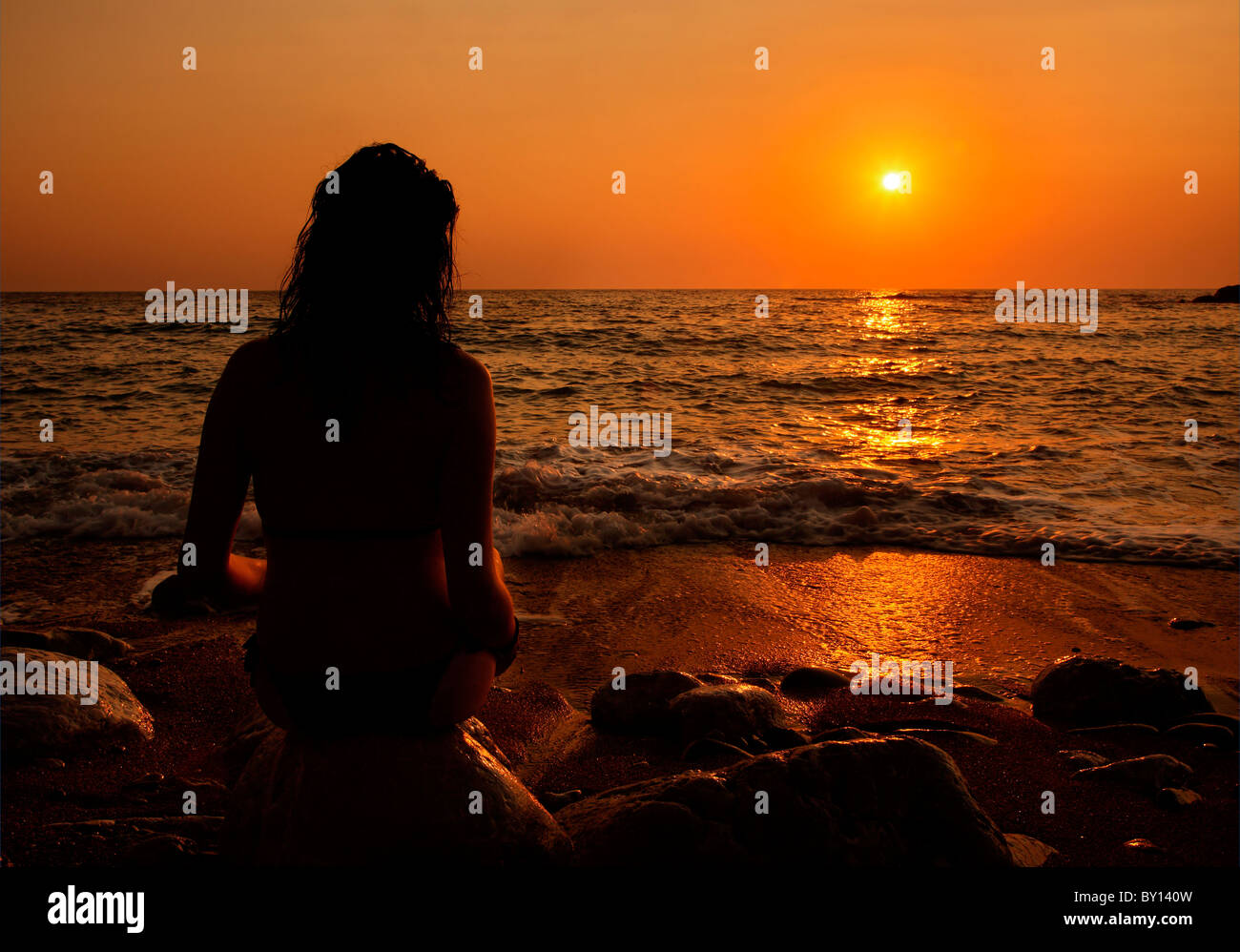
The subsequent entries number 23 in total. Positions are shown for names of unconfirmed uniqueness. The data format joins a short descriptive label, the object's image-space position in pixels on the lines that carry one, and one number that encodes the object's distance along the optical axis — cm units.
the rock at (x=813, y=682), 447
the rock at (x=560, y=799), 322
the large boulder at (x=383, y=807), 214
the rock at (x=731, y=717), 374
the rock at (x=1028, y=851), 282
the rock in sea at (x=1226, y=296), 5805
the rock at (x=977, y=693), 436
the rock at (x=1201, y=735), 377
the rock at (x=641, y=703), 390
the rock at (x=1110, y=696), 405
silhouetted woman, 180
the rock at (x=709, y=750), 362
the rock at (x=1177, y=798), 323
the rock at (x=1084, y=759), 361
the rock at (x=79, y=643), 456
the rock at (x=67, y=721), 341
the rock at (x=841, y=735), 364
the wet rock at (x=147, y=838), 265
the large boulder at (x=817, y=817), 247
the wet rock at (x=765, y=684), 450
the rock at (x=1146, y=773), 338
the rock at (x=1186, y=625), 543
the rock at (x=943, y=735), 377
